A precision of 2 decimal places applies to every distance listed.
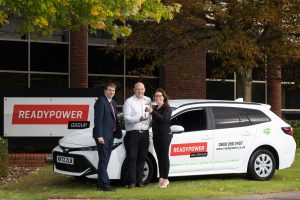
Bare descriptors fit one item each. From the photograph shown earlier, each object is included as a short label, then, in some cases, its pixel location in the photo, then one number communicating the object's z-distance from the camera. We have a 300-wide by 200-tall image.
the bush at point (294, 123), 21.77
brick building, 20.34
